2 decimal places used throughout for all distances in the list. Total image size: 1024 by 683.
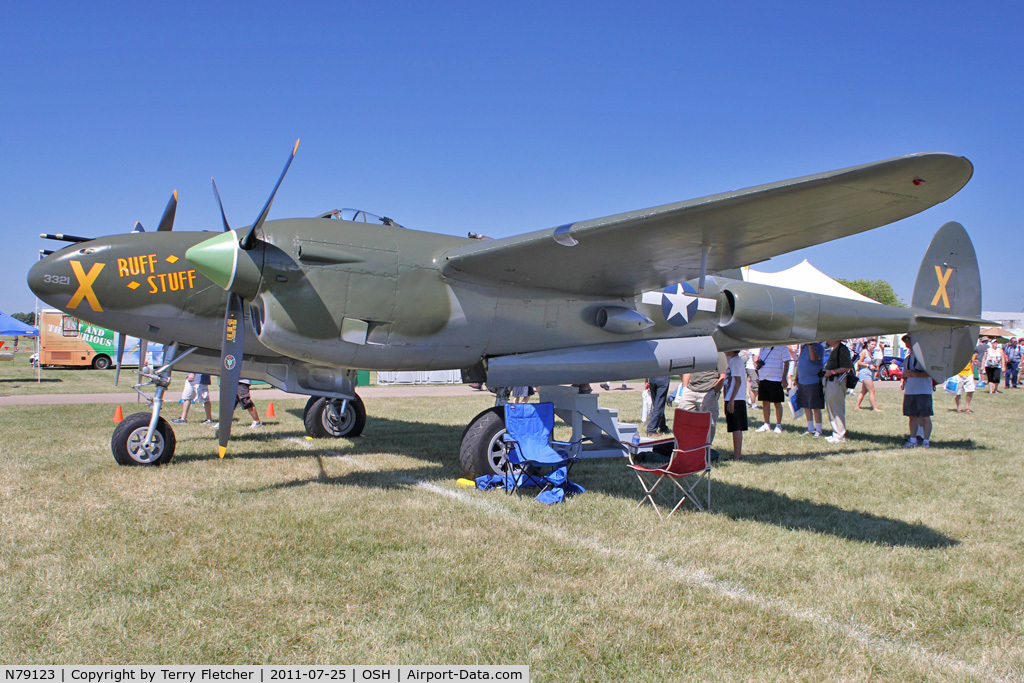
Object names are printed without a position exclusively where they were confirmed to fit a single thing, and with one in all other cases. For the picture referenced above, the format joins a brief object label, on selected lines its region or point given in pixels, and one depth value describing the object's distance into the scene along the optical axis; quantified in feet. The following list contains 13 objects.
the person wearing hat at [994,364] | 77.10
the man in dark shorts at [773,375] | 39.40
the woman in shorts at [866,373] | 51.85
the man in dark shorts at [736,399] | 30.83
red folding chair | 20.40
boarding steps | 25.18
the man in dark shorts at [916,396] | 34.45
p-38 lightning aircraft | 19.08
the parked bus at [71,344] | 100.16
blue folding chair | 22.04
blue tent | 112.85
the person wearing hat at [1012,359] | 93.56
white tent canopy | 79.05
